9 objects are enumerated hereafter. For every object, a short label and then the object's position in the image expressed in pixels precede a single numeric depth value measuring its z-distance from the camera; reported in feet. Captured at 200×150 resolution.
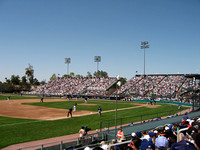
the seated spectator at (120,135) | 33.34
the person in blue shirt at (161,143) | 21.26
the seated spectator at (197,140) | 14.32
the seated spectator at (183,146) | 13.79
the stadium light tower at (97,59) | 290.15
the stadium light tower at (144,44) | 208.43
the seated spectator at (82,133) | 42.42
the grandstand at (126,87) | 181.40
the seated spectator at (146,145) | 17.19
